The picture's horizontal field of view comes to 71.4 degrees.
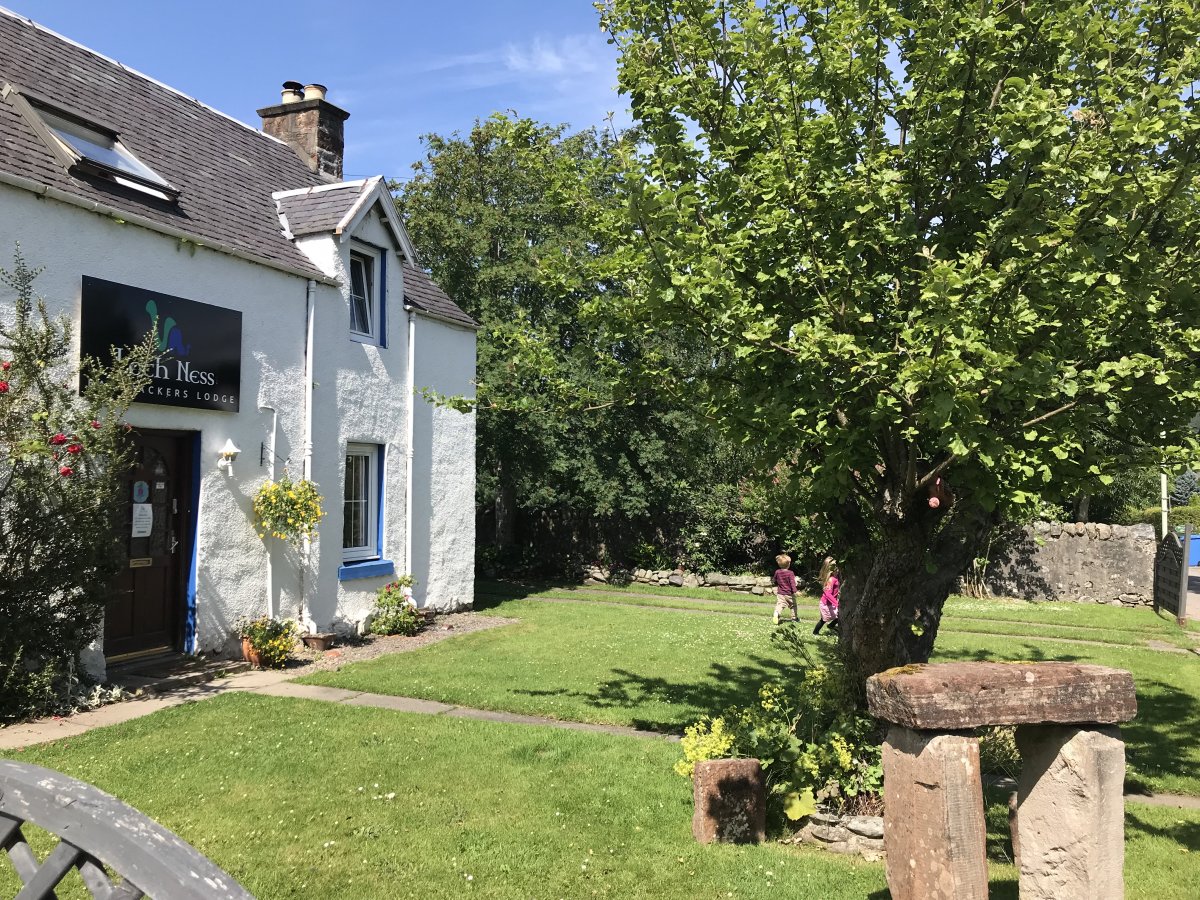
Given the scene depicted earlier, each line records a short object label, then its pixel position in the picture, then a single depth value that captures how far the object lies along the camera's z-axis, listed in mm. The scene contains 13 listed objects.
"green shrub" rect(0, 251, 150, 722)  7367
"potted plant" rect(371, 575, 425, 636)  12742
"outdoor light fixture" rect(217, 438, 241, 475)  10281
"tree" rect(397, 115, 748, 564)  20094
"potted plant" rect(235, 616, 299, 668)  10133
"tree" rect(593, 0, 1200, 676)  4418
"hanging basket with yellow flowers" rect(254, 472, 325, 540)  10656
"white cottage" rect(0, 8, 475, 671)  9102
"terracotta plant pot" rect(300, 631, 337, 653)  11391
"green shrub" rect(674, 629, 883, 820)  5570
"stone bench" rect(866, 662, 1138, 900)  3777
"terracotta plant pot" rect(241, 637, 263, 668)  10125
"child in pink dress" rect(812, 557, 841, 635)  13242
